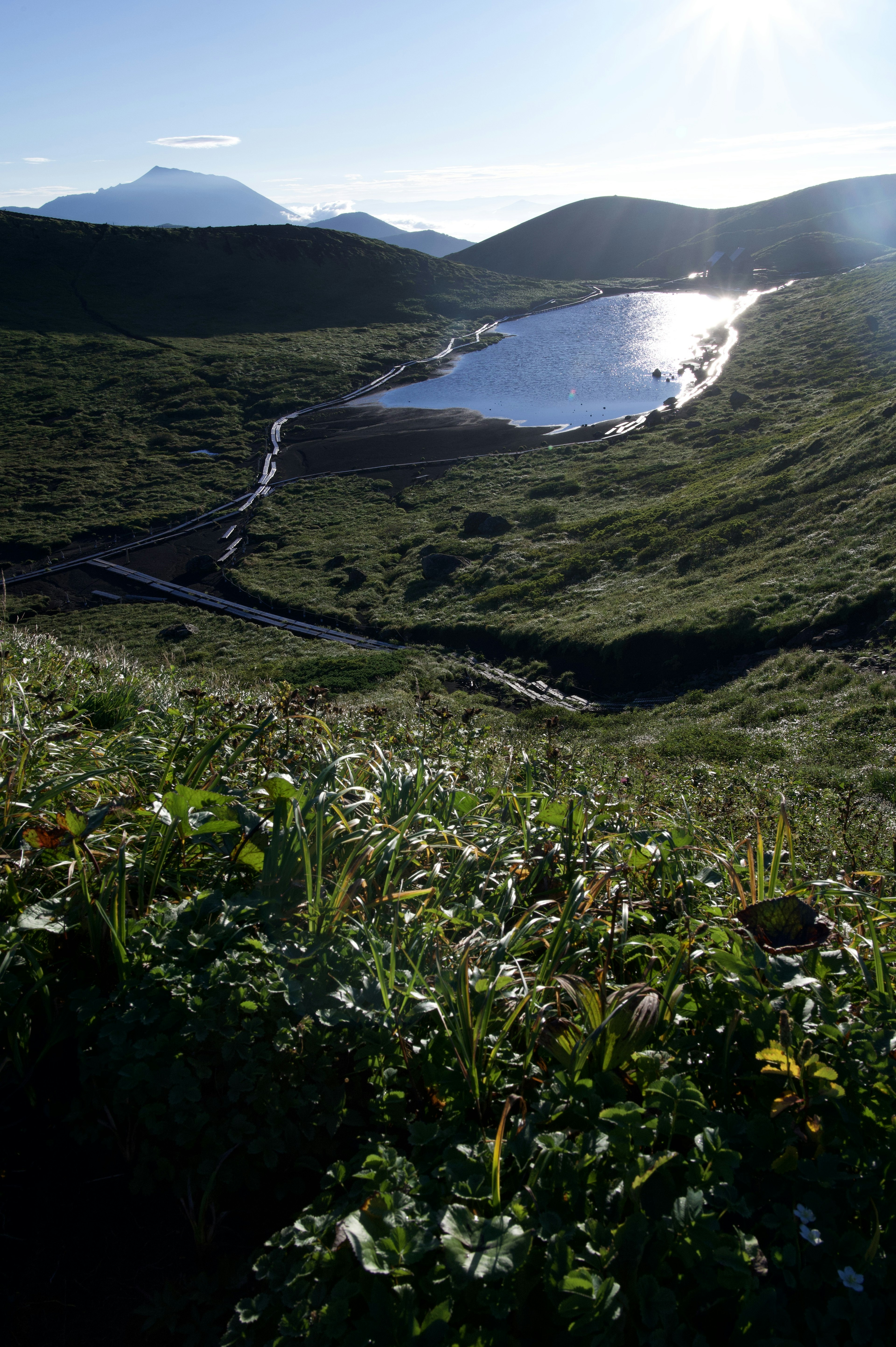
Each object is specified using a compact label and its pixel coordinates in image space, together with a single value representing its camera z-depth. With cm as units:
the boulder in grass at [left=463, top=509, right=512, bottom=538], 3866
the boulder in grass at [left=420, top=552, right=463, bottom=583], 3312
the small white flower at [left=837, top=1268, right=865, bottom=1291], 146
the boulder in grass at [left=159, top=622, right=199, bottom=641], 2889
